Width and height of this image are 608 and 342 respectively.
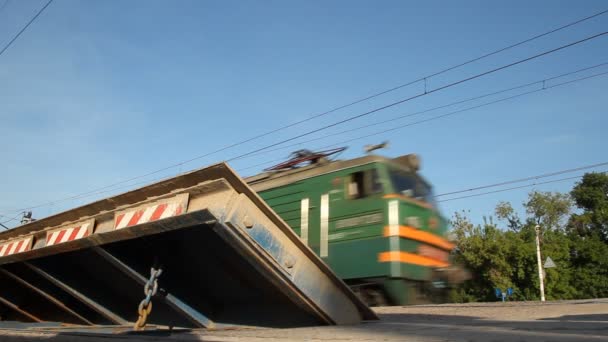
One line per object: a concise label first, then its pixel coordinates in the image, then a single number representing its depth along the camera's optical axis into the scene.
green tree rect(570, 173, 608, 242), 48.62
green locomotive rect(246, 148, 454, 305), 8.68
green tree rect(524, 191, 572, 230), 48.72
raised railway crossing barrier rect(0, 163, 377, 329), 3.29
